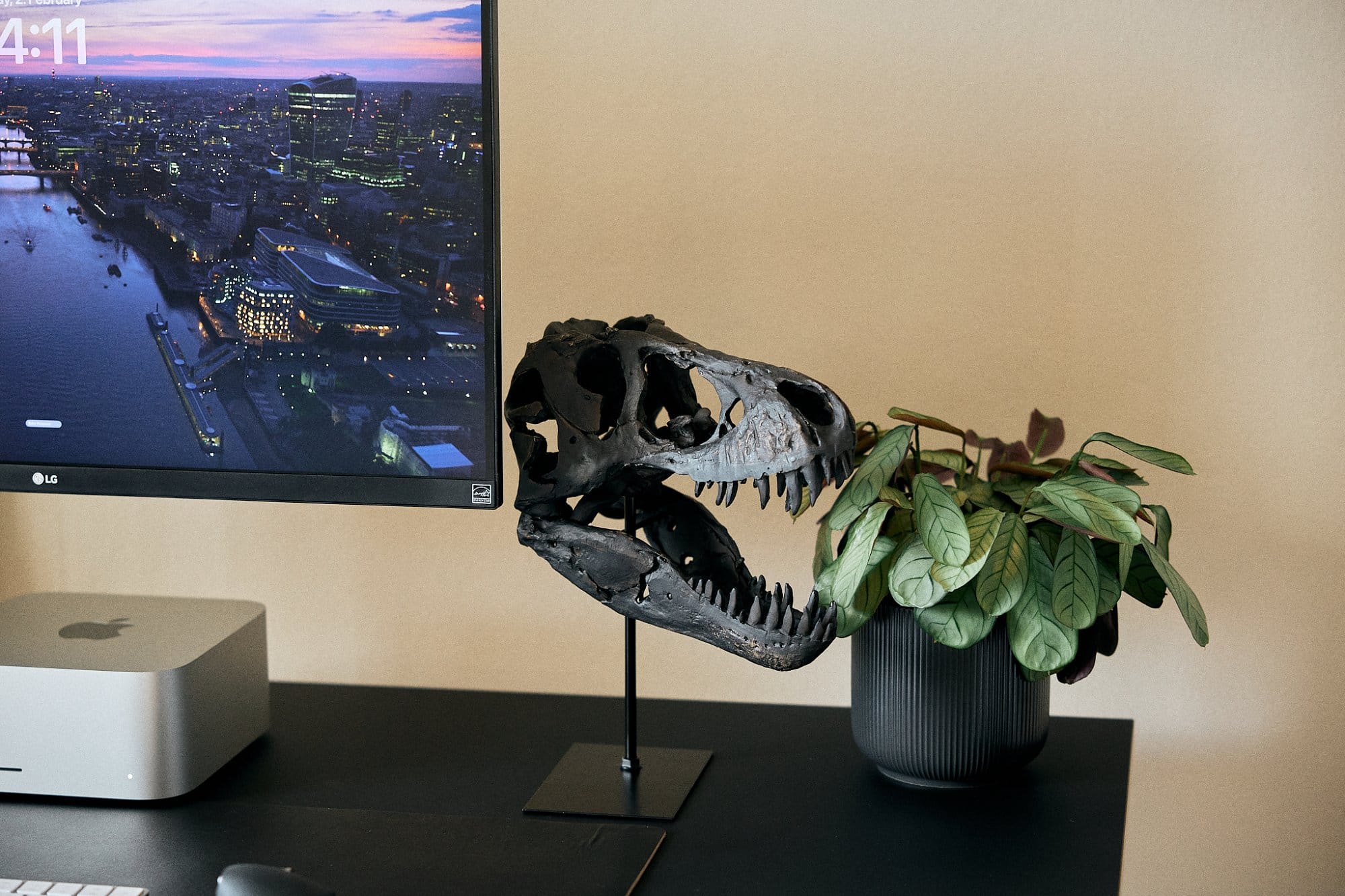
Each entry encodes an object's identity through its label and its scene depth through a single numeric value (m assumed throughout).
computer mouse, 0.79
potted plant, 0.96
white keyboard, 0.86
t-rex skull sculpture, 0.92
